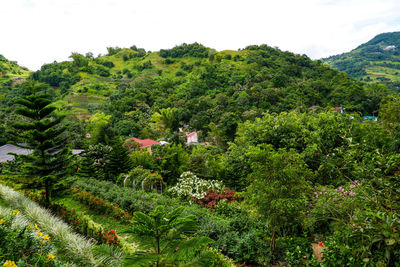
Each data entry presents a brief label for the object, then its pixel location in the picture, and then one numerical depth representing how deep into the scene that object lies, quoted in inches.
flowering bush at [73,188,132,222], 274.4
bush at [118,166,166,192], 436.8
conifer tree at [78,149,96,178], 498.0
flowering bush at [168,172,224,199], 399.0
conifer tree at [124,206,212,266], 106.6
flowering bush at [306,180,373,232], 140.2
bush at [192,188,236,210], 369.1
